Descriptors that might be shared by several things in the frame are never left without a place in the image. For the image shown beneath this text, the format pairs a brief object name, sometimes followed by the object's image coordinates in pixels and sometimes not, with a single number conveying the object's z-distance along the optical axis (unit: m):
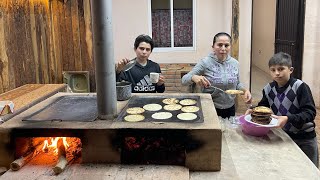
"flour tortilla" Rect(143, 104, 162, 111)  2.62
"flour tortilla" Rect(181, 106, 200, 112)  2.56
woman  3.32
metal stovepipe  2.31
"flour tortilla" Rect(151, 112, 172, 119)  2.40
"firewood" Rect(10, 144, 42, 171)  2.15
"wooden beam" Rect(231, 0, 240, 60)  6.62
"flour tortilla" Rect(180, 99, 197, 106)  2.78
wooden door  6.46
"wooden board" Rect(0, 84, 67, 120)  2.79
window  7.84
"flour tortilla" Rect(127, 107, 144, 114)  2.52
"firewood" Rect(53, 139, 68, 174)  2.07
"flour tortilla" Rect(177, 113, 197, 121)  2.36
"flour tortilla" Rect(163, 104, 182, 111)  2.62
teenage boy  3.44
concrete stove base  2.14
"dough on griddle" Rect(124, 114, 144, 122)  2.32
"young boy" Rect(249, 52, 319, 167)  2.56
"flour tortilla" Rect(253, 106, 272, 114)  2.50
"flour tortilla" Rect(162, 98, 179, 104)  2.81
